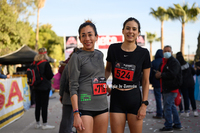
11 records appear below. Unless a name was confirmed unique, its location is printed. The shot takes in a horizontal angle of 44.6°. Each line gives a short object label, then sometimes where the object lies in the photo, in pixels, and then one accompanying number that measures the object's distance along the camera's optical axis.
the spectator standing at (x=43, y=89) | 6.27
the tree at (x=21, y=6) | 27.61
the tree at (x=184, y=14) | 31.36
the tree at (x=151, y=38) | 64.07
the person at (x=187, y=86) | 7.87
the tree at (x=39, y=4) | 35.42
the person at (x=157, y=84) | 7.48
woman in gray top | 2.64
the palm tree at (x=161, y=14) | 36.19
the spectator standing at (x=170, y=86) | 5.82
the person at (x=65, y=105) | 4.25
